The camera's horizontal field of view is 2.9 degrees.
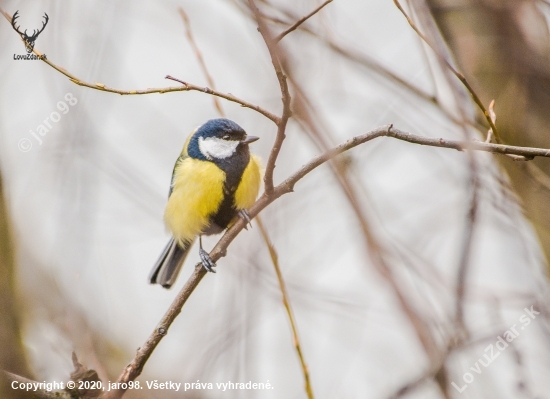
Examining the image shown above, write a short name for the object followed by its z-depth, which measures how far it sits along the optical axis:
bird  6.32
